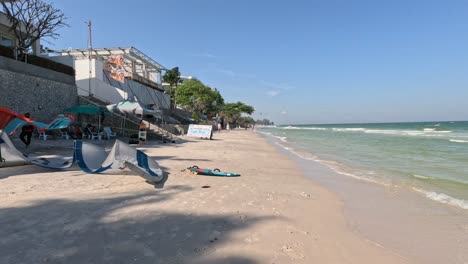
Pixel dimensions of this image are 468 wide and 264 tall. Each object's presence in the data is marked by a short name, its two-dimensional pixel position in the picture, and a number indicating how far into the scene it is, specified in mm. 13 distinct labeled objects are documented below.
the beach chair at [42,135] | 12323
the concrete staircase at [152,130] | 16714
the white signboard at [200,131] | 22219
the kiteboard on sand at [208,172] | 6965
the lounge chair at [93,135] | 14122
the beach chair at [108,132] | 14773
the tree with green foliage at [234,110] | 72612
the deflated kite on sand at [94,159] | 6227
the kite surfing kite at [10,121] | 8094
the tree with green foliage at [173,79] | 44097
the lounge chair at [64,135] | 13317
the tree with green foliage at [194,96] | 42938
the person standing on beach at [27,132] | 9406
